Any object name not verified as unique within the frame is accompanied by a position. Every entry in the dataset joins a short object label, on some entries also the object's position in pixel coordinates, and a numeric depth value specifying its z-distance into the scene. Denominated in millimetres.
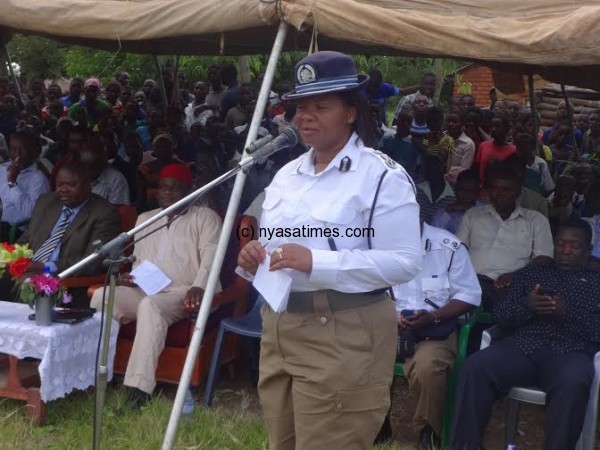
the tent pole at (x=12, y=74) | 6887
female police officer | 2531
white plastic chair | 3984
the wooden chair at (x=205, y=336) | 4906
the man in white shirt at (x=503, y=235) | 5371
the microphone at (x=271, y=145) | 3014
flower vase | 4441
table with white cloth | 4375
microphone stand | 2814
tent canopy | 3975
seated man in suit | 5449
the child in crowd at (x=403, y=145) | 6997
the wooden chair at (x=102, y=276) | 5266
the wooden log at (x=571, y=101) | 15206
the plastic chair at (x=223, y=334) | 4789
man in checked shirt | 3916
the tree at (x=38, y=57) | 19625
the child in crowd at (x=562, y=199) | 6590
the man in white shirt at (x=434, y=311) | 4297
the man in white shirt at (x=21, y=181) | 6707
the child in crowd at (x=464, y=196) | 6008
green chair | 4375
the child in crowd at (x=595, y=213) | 5574
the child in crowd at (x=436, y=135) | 8258
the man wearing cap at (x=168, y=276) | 4719
